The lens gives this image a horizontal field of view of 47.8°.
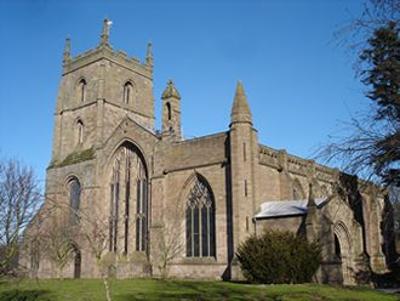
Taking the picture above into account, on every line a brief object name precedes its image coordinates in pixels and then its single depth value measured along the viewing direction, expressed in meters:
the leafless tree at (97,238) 36.78
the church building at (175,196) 29.56
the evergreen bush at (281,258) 22.84
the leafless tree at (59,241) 38.19
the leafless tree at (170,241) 32.69
